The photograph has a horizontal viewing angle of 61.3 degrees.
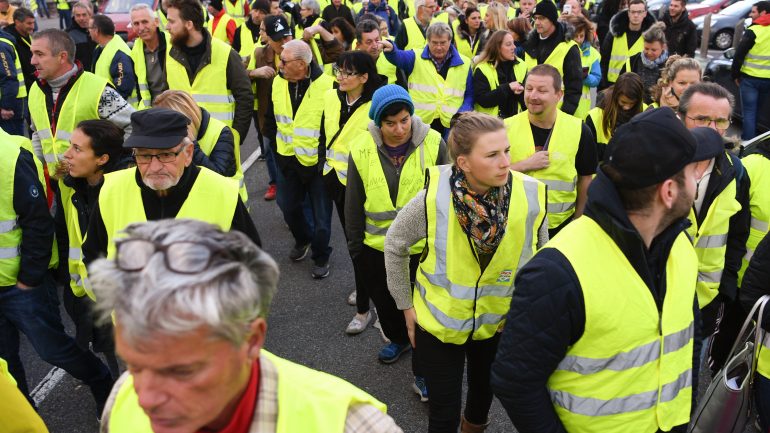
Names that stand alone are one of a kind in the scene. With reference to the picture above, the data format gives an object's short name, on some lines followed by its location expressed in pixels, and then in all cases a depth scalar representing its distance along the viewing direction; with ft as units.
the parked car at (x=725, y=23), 52.06
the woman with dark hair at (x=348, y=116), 15.56
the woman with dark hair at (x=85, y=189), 11.21
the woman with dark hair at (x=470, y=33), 27.96
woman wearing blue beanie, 12.39
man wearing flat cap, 9.59
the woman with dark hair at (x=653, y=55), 22.44
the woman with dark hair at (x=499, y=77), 19.89
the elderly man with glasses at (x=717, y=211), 10.18
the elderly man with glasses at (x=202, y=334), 4.08
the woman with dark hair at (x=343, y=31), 24.67
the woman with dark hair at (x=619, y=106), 15.49
